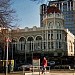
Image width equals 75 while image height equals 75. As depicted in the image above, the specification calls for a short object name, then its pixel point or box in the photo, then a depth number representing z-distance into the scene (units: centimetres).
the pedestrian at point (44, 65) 1328
